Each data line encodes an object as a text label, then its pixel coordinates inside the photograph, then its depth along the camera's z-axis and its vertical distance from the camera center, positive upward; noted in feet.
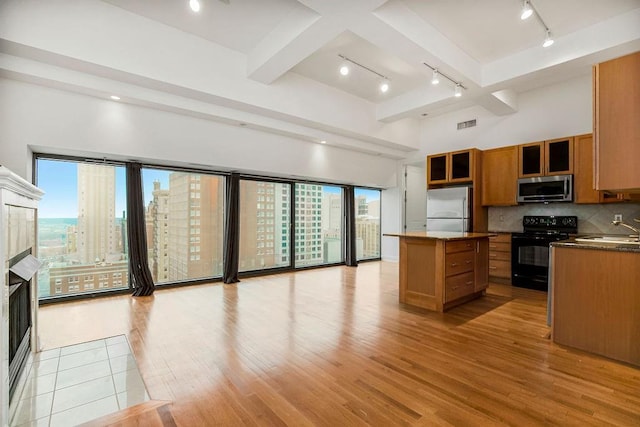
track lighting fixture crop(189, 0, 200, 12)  8.65 +6.04
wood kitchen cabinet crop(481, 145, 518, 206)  17.66 +2.29
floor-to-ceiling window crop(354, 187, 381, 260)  25.21 -0.81
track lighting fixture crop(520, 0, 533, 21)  9.31 +6.34
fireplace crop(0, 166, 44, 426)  5.00 -1.32
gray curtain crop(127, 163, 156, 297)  14.33 -0.97
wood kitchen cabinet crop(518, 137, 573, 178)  15.72 +3.07
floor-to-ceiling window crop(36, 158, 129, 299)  13.24 -0.68
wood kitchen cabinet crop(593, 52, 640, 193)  7.50 +2.33
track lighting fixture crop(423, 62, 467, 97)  13.16 +6.12
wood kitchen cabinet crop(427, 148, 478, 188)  18.92 +3.10
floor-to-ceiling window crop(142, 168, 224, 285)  15.74 -0.58
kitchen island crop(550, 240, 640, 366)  7.80 -2.33
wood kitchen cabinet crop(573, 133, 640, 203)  14.83 +2.06
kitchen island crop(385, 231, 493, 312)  11.73 -2.29
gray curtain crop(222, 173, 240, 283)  17.40 -1.03
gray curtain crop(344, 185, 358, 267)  23.36 -1.05
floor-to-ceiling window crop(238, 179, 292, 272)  19.10 -0.77
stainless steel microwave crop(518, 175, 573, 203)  15.55 +1.35
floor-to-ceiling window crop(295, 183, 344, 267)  21.71 -0.84
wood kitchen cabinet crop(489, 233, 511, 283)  17.01 -2.52
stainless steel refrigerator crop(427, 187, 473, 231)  18.65 +0.31
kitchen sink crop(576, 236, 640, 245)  8.92 -0.86
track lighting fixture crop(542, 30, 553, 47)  11.14 +6.44
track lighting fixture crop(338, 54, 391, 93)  13.67 +7.34
